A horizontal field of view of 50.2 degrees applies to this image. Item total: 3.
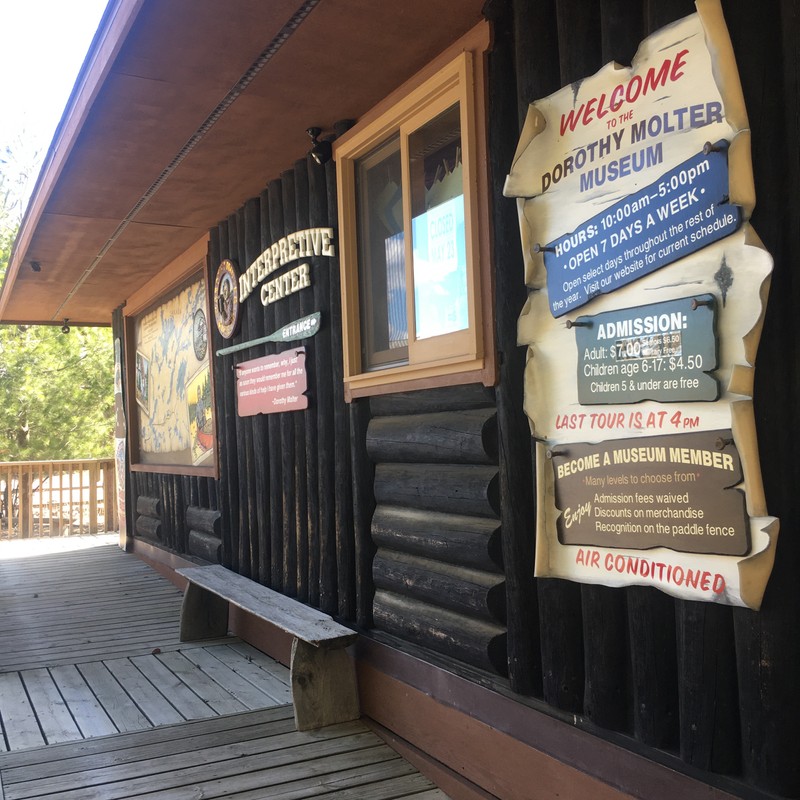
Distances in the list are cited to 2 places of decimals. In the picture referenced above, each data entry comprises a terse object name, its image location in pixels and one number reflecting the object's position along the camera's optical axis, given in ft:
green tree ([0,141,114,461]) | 65.87
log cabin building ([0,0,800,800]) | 7.47
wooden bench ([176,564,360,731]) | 13.67
